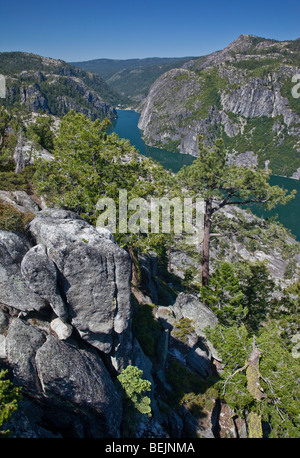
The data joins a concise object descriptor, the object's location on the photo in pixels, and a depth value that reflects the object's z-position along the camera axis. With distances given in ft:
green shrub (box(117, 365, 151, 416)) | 34.06
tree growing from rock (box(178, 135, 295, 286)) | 61.77
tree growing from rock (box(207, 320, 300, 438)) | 39.09
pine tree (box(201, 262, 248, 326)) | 70.38
